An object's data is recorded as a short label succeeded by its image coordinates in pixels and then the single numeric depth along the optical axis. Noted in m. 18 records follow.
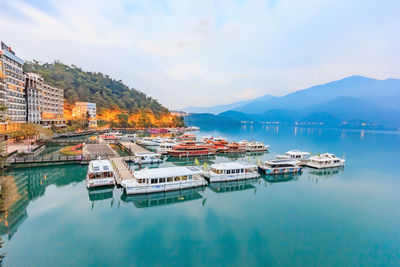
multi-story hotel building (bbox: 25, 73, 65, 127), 67.96
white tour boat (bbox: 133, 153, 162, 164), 40.69
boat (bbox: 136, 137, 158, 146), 65.62
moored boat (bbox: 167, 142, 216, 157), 50.52
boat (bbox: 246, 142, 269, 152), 61.34
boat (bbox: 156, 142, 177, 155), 52.40
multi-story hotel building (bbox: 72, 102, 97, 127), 112.47
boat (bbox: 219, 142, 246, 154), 57.66
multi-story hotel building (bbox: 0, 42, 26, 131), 52.03
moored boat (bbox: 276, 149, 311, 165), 48.14
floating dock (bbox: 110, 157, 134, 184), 28.55
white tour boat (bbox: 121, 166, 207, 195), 24.97
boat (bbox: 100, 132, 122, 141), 71.90
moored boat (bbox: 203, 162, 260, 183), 31.09
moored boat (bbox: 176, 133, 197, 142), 73.59
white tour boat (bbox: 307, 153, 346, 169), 41.28
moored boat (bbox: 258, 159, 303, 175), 36.56
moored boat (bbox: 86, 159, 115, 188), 26.17
